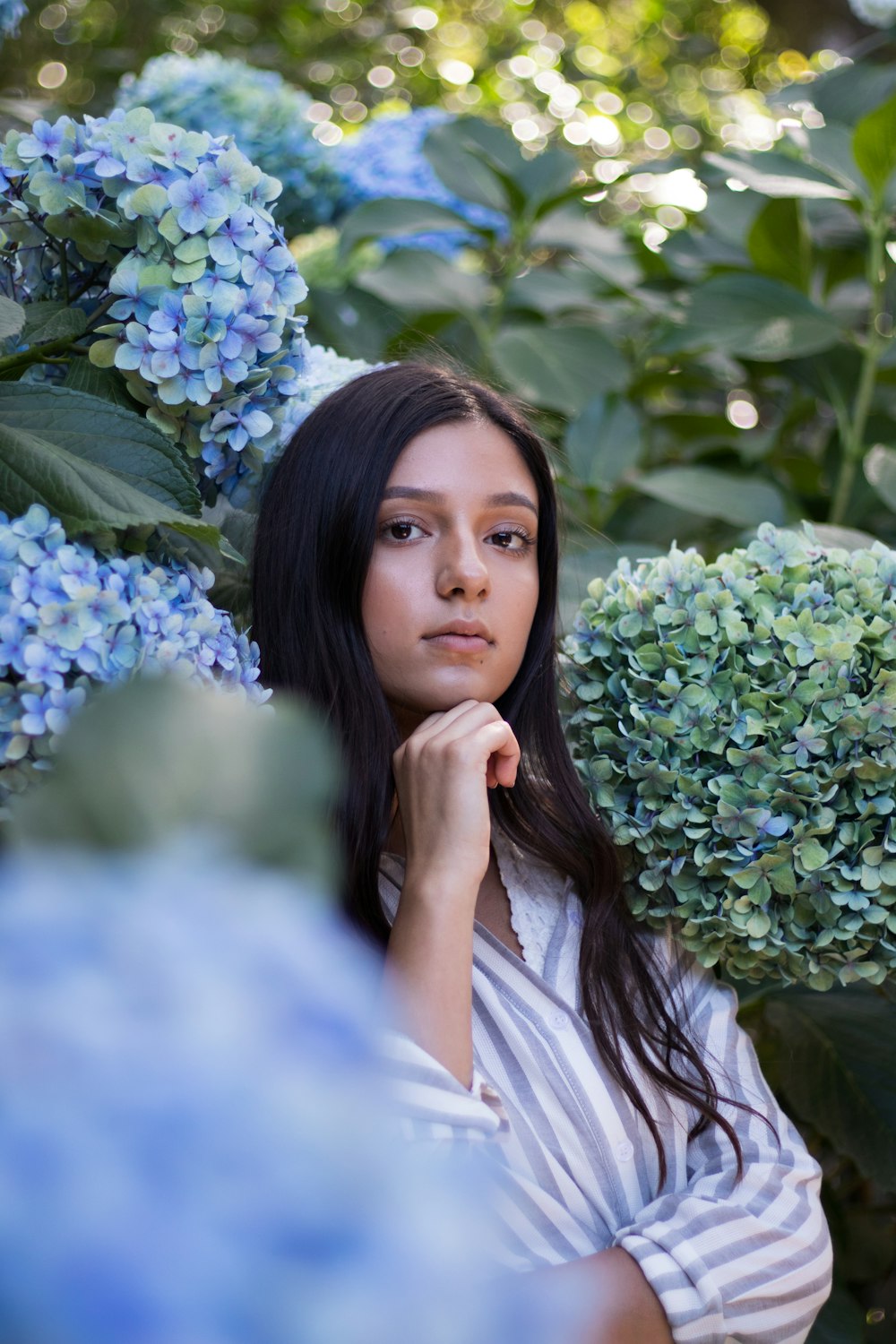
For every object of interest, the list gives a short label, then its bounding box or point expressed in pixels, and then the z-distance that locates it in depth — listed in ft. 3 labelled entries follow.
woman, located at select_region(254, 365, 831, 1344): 2.94
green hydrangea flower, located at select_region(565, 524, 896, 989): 3.18
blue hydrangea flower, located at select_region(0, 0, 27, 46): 4.05
